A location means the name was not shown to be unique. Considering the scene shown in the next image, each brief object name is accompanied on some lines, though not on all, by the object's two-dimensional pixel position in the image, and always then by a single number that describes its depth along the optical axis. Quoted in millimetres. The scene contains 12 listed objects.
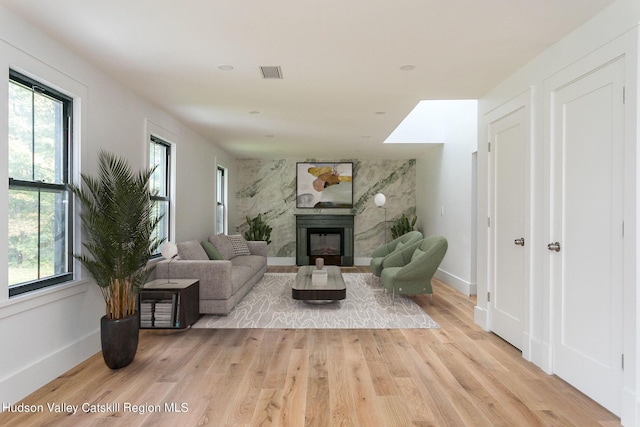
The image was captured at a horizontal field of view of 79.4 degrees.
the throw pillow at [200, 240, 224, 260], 5398
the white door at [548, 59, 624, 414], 2322
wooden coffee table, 4688
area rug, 4145
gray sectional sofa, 4320
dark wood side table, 3734
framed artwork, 8797
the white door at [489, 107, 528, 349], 3344
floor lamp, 8164
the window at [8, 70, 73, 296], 2562
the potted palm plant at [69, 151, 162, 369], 2902
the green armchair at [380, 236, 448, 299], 4859
